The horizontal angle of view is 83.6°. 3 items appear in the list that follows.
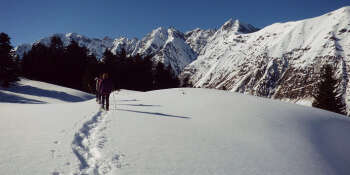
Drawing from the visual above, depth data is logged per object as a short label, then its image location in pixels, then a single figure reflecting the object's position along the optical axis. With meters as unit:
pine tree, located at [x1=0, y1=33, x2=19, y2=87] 32.88
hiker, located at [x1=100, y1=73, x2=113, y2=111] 12.84
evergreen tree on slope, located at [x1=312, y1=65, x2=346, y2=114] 36.53
